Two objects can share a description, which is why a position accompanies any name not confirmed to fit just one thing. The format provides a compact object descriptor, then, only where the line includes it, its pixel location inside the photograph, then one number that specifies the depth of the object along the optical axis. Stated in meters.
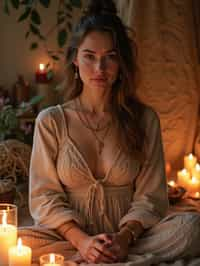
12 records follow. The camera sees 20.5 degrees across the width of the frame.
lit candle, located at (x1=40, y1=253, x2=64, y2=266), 1.60
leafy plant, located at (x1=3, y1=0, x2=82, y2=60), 2.65
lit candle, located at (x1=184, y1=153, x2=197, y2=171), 3.21
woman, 1.85
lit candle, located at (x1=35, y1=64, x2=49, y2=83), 3.66
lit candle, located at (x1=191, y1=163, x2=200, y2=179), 3.14
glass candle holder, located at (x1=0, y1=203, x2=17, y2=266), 1.68
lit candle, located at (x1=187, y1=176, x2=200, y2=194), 3.10
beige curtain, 3.11
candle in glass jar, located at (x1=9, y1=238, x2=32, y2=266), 1.60
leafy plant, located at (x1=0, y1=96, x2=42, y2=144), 2.92
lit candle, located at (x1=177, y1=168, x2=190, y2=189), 3.11
